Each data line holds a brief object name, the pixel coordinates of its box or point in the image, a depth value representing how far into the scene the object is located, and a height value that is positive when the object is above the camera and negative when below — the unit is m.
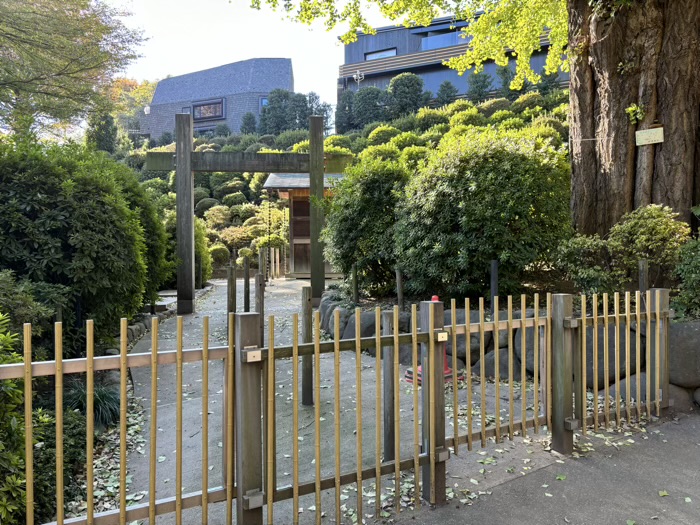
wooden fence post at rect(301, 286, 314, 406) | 4.61 -0.96
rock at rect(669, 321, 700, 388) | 4.55 -0.90
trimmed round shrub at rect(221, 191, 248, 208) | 28.09 +3.38
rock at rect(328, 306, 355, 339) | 7.27 -0.81
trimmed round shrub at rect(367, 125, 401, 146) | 28.23 +6.83
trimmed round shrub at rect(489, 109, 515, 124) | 24.69 +6.83
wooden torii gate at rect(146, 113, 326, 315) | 9.76 +1.81
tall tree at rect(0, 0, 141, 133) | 7.93 +3.44
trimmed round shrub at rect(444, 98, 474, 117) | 29.11 +8.58
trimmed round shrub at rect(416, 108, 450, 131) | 29.22 +8.01
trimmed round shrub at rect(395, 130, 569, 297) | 6.07 +0.54
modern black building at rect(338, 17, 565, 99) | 38.06 +15.85
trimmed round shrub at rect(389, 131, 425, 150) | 24.66 +5.71
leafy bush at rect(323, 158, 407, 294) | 7.89 +0.61
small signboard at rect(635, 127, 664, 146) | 6.39 +1.50
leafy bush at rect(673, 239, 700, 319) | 5.02 -0.28
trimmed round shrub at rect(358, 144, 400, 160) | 20.61 +4.37
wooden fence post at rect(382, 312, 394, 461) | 3.21 -0.85
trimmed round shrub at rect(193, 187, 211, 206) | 28.94 +3.81
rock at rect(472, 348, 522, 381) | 5.42 -1.16
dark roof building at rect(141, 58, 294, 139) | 51.88 +17.29
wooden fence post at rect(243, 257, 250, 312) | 7.73 -0.33
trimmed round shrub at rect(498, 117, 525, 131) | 21.62 +5.72
